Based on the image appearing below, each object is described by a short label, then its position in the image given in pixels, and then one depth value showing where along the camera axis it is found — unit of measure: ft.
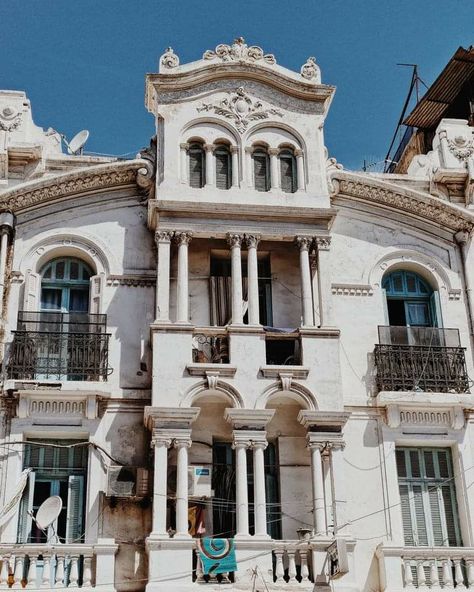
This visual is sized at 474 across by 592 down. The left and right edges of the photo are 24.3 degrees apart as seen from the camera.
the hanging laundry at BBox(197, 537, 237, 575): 59.88
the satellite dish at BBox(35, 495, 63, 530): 60.49
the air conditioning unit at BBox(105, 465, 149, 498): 62.34
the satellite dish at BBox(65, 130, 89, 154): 76.18
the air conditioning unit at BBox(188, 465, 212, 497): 63.16
